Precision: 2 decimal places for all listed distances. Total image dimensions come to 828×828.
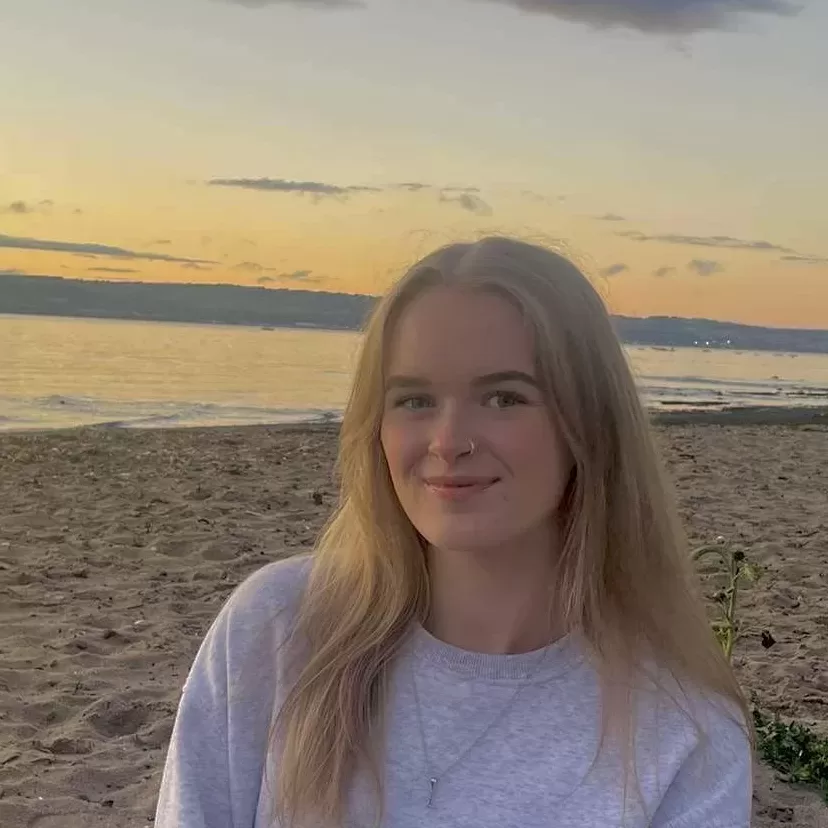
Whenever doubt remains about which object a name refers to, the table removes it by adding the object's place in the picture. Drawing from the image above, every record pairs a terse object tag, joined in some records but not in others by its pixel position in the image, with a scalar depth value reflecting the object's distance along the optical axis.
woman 1.72
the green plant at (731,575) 3.26
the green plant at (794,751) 3.55
